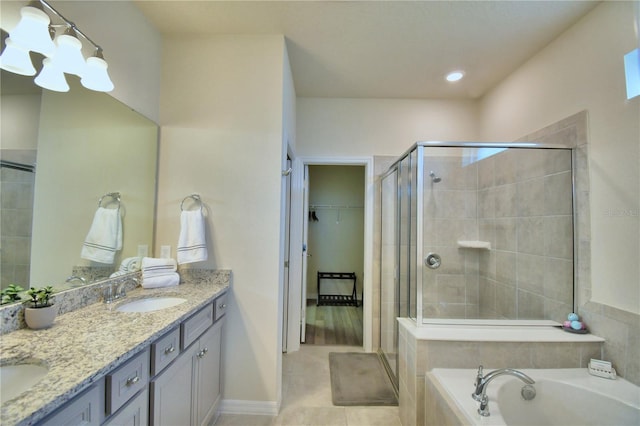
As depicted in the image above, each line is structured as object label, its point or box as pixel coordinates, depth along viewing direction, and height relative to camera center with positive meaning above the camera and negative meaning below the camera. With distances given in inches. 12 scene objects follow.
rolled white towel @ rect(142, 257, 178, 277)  64.4 -11.8
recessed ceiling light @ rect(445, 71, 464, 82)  92.1 +55.2
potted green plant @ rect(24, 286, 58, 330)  39.6 -14.3
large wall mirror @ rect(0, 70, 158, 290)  40.2 +8.7
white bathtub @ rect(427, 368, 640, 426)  49.3 -34.6
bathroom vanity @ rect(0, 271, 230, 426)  27.2 -18.7
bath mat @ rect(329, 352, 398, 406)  77.4 -53.0
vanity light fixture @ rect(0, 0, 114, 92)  39.5 +29.0
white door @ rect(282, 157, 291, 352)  103.7 -21.3
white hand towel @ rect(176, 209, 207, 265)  67.5 -4.8
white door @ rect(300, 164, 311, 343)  111.0 -12.1
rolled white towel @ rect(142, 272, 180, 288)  64.0 -15.2
